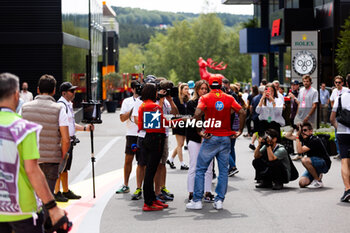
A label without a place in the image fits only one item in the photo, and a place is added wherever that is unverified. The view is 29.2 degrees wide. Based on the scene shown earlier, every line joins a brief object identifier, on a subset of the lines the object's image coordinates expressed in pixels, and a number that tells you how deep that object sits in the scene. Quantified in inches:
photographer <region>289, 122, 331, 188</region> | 431.2
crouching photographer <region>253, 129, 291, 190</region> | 428.5
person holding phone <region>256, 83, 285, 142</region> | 556.6
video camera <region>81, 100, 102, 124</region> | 401.1
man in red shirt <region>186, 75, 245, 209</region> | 360.5
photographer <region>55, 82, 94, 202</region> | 380.5
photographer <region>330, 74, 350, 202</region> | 380.5
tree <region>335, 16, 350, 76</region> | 975.6
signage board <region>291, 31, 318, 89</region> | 861.8
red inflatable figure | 1725.8
